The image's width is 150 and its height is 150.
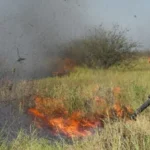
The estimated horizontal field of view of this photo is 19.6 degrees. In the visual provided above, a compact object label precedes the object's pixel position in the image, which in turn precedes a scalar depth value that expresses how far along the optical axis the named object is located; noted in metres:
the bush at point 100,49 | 30.41
